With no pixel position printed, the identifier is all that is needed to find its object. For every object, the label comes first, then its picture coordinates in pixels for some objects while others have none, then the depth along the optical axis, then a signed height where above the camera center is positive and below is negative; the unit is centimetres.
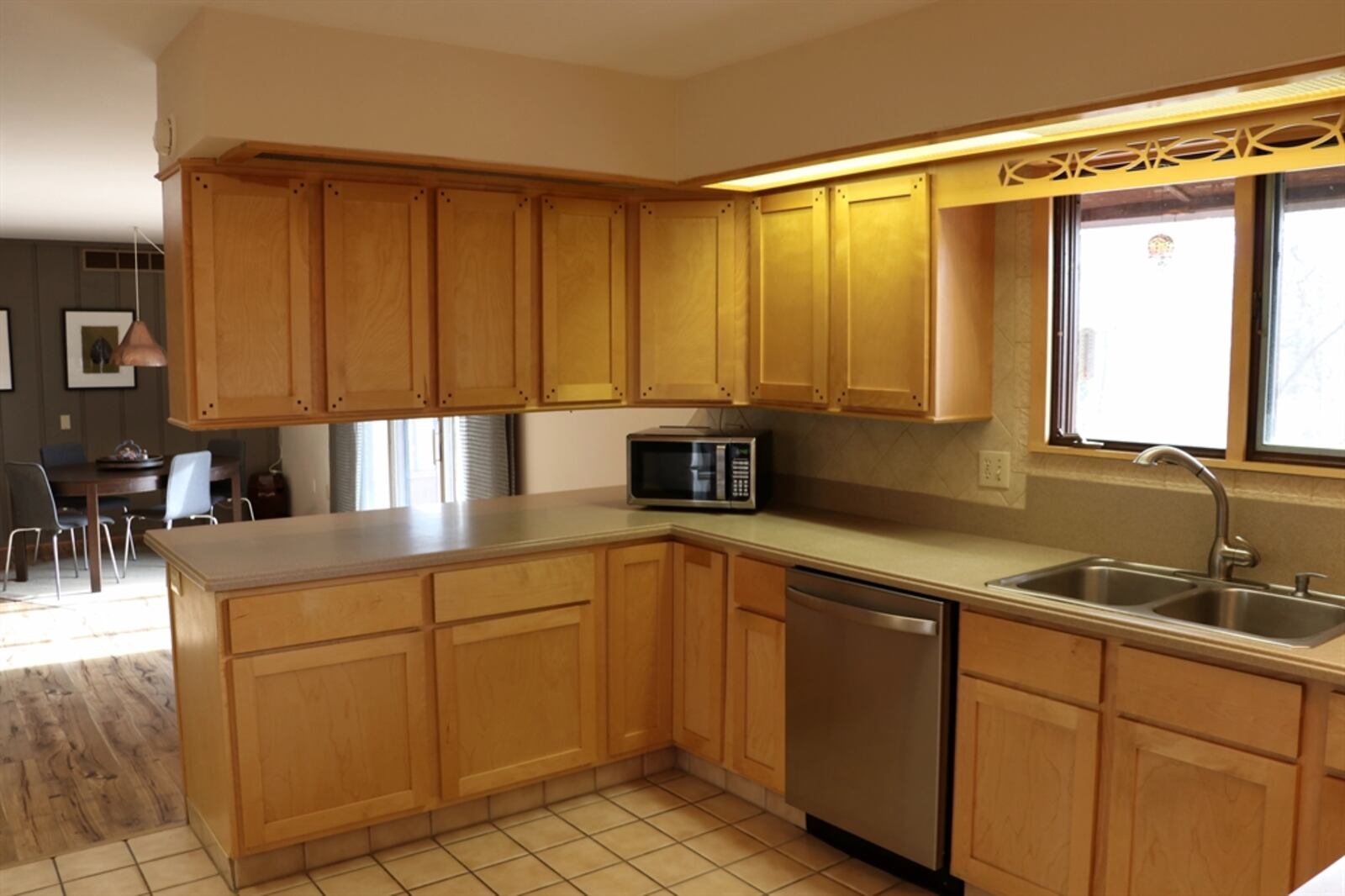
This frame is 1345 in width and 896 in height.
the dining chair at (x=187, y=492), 693 -72
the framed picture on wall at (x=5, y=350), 803 +24
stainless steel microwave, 367 -30
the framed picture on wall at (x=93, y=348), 829 +27
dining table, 670 -65
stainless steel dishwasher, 271 -89
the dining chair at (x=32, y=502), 659 -74
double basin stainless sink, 242 -53
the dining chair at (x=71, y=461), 741 -56
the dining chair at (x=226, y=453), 784 -53
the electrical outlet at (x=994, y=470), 322 -27
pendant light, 669 +20
